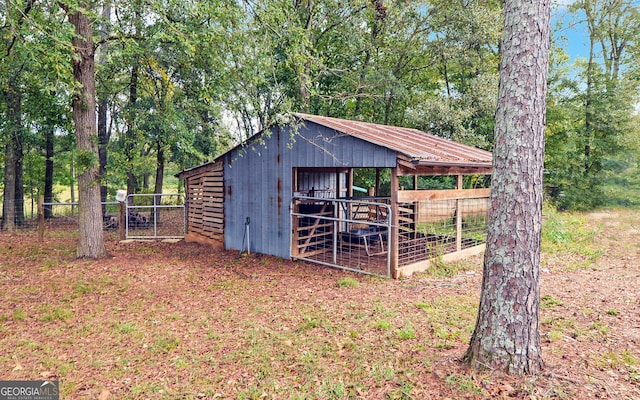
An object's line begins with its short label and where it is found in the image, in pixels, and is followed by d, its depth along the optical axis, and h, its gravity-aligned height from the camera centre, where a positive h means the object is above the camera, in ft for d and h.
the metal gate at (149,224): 37.67 -3.12
